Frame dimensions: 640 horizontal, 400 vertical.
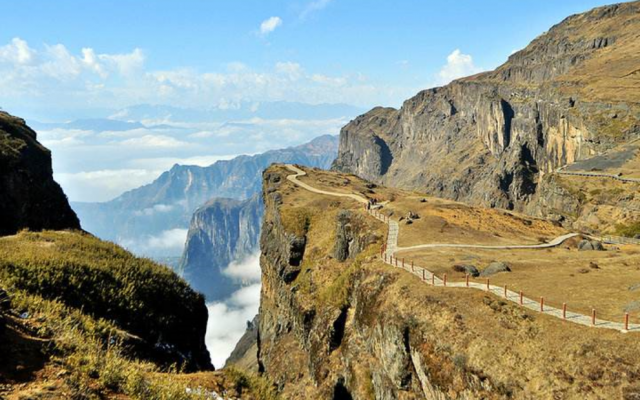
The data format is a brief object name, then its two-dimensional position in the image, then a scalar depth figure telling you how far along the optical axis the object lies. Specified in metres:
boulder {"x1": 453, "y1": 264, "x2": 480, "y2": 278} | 44.59
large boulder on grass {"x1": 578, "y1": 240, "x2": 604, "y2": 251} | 60.69
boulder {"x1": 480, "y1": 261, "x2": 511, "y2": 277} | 44.77
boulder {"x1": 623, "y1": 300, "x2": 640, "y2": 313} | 30.83
